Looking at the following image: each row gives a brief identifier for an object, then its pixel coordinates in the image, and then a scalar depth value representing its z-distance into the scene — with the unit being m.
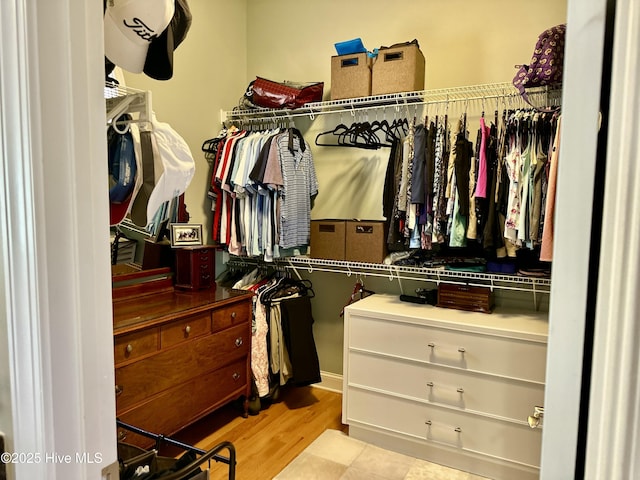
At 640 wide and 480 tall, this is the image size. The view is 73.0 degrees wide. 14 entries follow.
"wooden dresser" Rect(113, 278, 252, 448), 2.00
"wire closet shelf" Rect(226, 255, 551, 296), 2.39
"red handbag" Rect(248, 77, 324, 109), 2.99
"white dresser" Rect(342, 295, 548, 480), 2.12
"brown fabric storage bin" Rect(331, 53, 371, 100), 2.70
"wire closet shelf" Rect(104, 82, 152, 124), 1.32
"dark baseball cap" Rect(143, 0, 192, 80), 1.10
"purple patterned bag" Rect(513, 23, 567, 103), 2.11
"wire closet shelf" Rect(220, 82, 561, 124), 2.43
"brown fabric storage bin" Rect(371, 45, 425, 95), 2.55
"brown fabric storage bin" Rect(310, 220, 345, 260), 2.79
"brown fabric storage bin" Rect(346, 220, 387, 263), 2.66
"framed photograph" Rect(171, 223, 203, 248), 2.70
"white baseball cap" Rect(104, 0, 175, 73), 0.94
